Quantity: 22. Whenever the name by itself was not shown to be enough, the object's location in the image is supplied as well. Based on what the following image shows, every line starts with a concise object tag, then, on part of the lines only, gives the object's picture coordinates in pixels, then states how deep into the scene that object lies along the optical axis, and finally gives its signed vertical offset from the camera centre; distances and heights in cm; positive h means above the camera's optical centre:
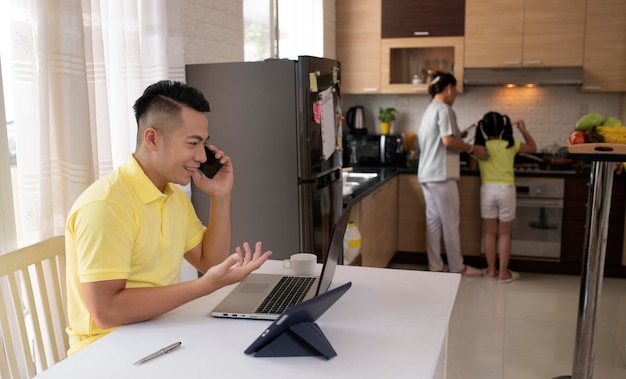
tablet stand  141 -58
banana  253 -19
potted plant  552 -25
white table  135 -60
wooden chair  176 -66
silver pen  139 -59
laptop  167 -59
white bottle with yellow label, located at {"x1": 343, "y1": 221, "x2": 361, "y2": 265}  373 -91
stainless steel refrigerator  289 -24
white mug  203 -57
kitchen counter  431 -66
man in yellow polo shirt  159 -38
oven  488 -102
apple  259 -21
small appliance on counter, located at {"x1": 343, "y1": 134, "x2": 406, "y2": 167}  533 -52
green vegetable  265 -15
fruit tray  246 -24
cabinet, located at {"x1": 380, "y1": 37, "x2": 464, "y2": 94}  512 +25
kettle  562 -27
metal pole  267 -78
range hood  489 +10
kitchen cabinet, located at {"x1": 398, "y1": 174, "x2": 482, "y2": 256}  510 -105
